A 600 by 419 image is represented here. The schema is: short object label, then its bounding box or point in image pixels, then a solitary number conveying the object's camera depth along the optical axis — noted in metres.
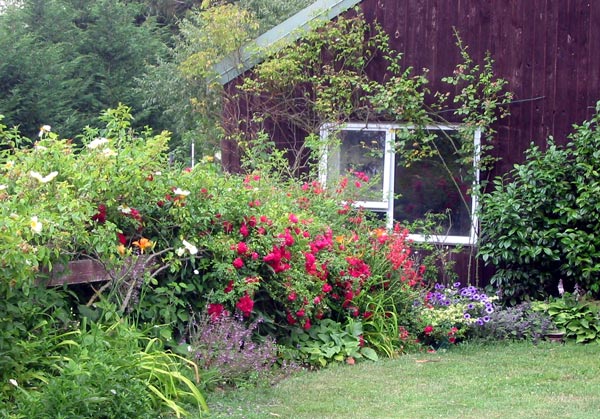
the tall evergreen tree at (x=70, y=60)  19.77
